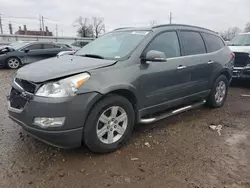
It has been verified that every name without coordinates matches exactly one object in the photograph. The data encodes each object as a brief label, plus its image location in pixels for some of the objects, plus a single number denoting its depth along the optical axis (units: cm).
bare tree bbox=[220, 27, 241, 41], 5522
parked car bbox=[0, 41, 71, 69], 1145
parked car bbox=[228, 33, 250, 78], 719
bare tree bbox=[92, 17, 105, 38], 5588
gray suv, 269
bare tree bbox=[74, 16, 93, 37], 5278
